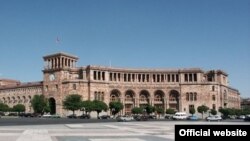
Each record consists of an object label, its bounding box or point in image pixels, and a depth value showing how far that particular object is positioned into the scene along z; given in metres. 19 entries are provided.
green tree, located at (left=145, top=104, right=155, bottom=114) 116.81
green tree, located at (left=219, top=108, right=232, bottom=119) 117.84
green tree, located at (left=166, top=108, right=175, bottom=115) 116.25
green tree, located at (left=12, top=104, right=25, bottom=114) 128.41
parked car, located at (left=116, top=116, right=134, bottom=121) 69.86
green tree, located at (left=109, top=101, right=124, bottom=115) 108.69
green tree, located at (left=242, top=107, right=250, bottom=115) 135.09
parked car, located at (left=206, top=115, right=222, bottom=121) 76.25
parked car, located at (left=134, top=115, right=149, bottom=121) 73.72
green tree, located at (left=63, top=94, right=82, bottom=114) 106.31
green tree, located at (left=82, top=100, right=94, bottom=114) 104.38
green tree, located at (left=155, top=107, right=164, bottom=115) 119.50
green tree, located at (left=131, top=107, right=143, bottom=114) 113.06
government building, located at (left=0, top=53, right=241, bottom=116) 122.75
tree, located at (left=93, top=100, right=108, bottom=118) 104.94
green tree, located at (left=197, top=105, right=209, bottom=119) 117.44
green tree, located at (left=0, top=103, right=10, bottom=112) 129.34
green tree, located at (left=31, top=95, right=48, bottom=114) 115.52
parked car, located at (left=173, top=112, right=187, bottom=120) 87.53
